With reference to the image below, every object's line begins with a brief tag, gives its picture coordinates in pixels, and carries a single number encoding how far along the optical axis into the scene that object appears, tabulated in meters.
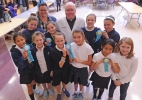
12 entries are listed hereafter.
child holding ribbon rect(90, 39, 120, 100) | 1.65
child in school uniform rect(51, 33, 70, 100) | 1.76
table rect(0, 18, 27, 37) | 3.44
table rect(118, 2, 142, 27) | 5.44
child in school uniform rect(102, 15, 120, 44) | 1.88
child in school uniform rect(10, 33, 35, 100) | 1.73
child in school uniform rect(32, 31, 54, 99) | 1.78
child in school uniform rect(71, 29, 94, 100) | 1.76
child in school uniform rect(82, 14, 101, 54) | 1.93
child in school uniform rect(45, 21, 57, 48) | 1.94
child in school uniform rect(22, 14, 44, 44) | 2.03
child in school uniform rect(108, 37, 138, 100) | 1.58
